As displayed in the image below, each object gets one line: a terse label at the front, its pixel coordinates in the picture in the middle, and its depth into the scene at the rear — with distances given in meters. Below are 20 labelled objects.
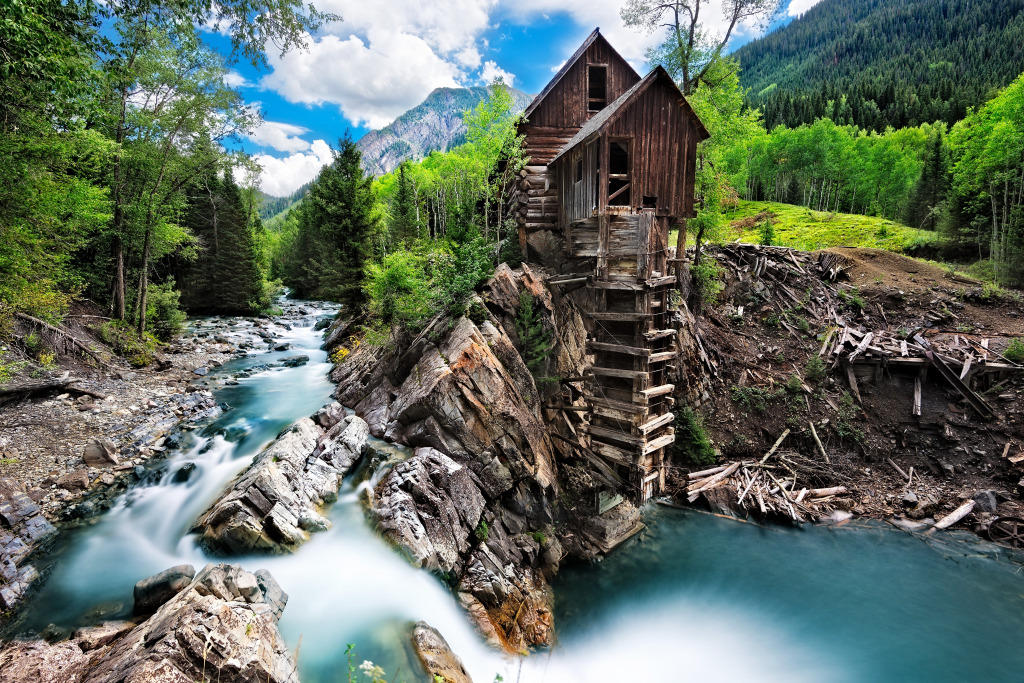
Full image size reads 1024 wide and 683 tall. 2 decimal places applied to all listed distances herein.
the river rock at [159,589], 7.31
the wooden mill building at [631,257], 13.88
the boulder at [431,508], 9.16
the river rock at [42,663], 5.54
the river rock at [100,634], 6.43
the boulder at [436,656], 6.77
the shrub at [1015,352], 15.68
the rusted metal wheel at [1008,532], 12.56
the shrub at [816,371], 17.55
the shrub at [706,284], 21.38
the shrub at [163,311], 24.55
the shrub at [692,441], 16.11
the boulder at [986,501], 13.36
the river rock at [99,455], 11.84
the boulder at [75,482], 10.67
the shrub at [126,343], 19.94
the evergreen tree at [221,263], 35.83
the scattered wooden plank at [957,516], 13.23
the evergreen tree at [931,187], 38.29
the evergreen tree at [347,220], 25.19
